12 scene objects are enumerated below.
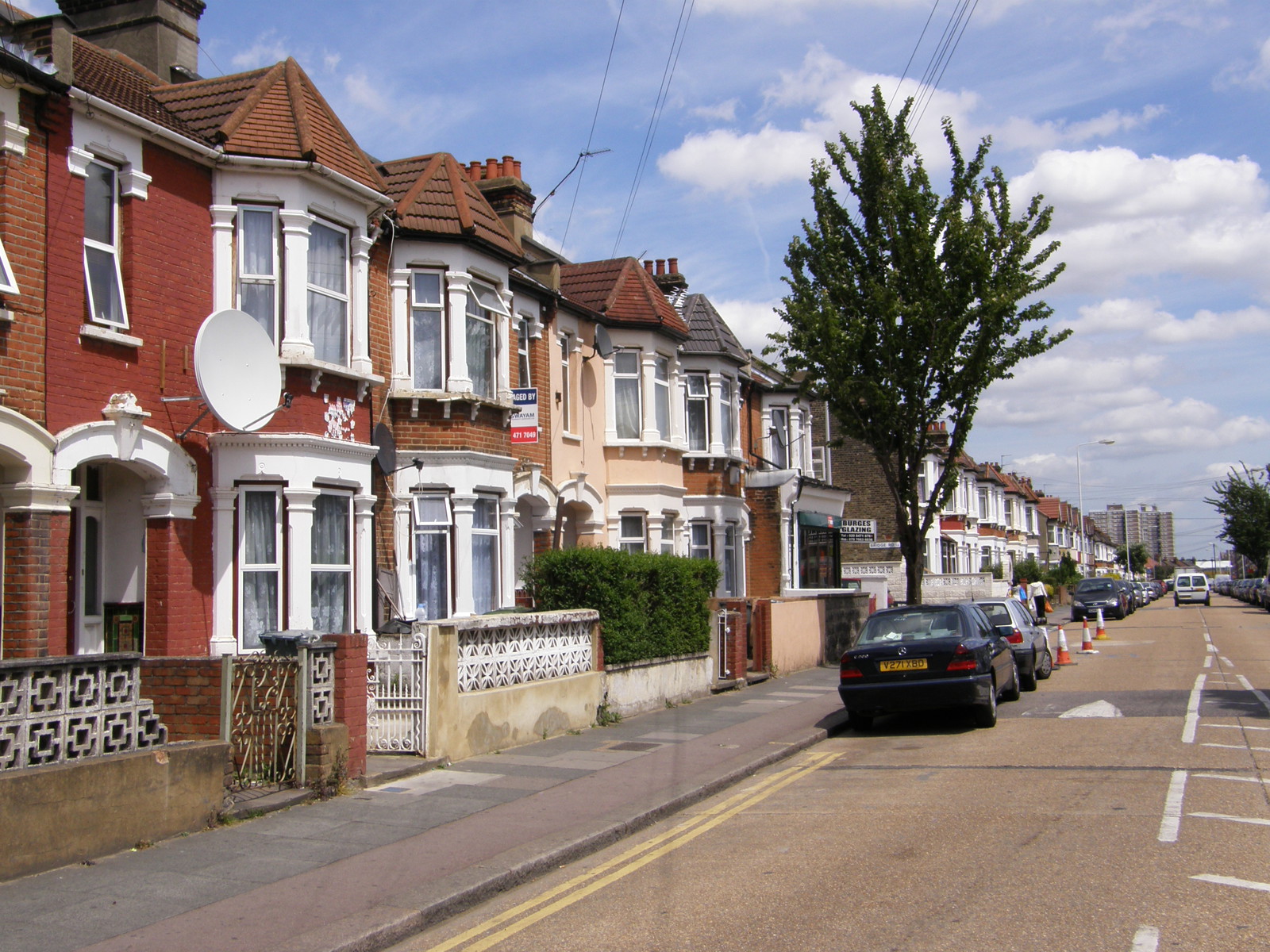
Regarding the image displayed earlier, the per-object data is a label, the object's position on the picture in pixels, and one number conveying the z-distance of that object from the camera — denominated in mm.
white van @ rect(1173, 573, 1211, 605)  66625
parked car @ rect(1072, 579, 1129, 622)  44031
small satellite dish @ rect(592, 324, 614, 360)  20734
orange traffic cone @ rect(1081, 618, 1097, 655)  26031
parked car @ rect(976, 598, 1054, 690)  17625
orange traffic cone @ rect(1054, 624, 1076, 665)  23570
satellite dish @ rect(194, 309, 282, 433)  10828
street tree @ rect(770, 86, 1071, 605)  22547
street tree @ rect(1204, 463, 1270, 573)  75062
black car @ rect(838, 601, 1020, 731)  12695
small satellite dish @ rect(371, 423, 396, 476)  15016
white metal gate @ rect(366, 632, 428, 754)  10625
